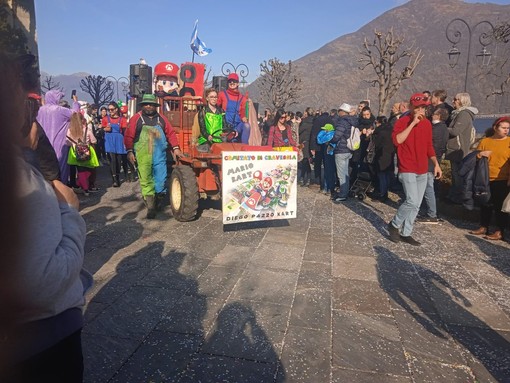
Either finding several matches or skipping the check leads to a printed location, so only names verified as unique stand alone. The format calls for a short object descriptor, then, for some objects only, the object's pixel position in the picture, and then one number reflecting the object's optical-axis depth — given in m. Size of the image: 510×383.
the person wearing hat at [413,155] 4.79
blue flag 13.00
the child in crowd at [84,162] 6.50
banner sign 4.71
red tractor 5.45
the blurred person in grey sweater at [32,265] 0.86
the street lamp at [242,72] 16.18
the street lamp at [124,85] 25.09
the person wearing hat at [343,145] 7.60
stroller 8.04
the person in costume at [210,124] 5.85
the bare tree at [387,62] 16.23
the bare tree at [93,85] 25.14
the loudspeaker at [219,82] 14.95
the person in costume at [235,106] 6.93
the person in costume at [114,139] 8.89
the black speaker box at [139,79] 13.53
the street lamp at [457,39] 12.63
